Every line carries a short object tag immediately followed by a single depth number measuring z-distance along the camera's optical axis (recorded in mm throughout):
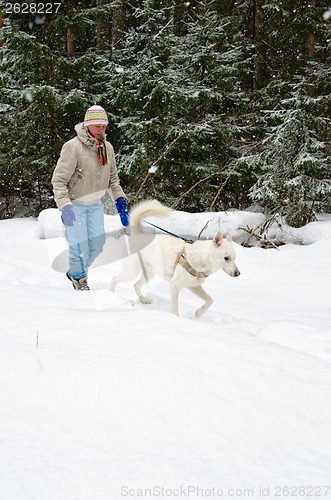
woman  4642
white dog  4074
